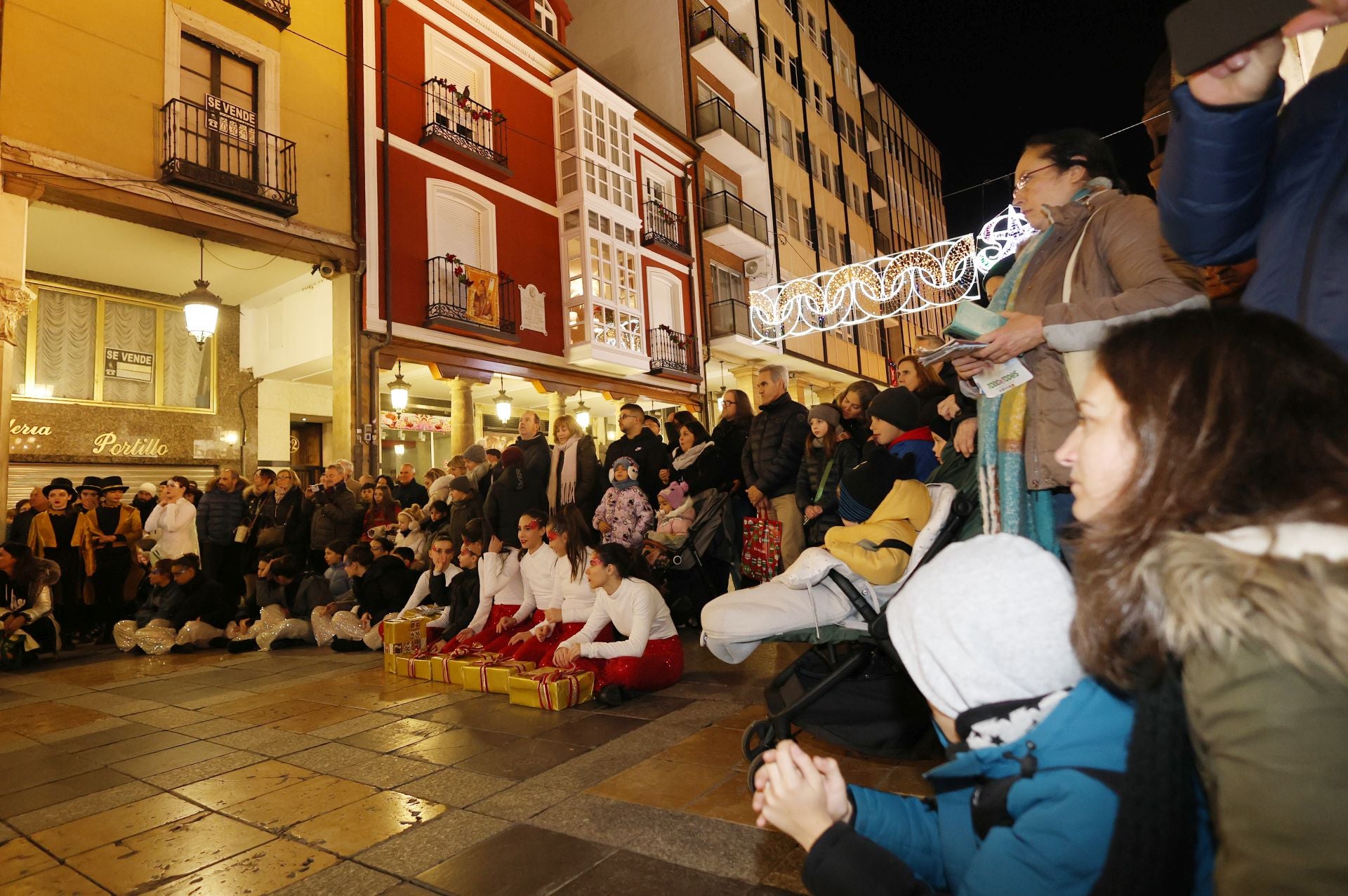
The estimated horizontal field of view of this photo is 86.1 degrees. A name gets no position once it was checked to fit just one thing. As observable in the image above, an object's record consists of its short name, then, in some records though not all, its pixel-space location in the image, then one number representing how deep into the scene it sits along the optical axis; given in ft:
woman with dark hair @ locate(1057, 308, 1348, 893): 2.39
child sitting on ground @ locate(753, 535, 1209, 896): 3.30
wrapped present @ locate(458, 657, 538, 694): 16.90
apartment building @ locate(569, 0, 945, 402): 69.00
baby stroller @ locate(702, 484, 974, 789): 9.92
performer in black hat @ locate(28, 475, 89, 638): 28.37
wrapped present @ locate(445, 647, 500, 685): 18.43
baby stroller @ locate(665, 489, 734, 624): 21.84
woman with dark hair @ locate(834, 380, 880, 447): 19.67
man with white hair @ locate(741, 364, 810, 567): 20.24
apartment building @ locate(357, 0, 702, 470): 42.68
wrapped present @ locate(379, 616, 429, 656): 21.45
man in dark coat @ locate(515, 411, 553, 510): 25.59
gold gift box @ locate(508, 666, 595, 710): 15.39
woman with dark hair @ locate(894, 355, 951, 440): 17.25
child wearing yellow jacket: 9.85
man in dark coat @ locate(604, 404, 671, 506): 24.53
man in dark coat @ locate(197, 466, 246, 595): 31.07
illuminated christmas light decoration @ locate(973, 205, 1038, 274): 32.50
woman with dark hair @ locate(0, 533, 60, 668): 24.75
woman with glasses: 6.69
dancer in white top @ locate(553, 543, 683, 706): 15.94
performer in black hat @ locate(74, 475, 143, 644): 29.63
